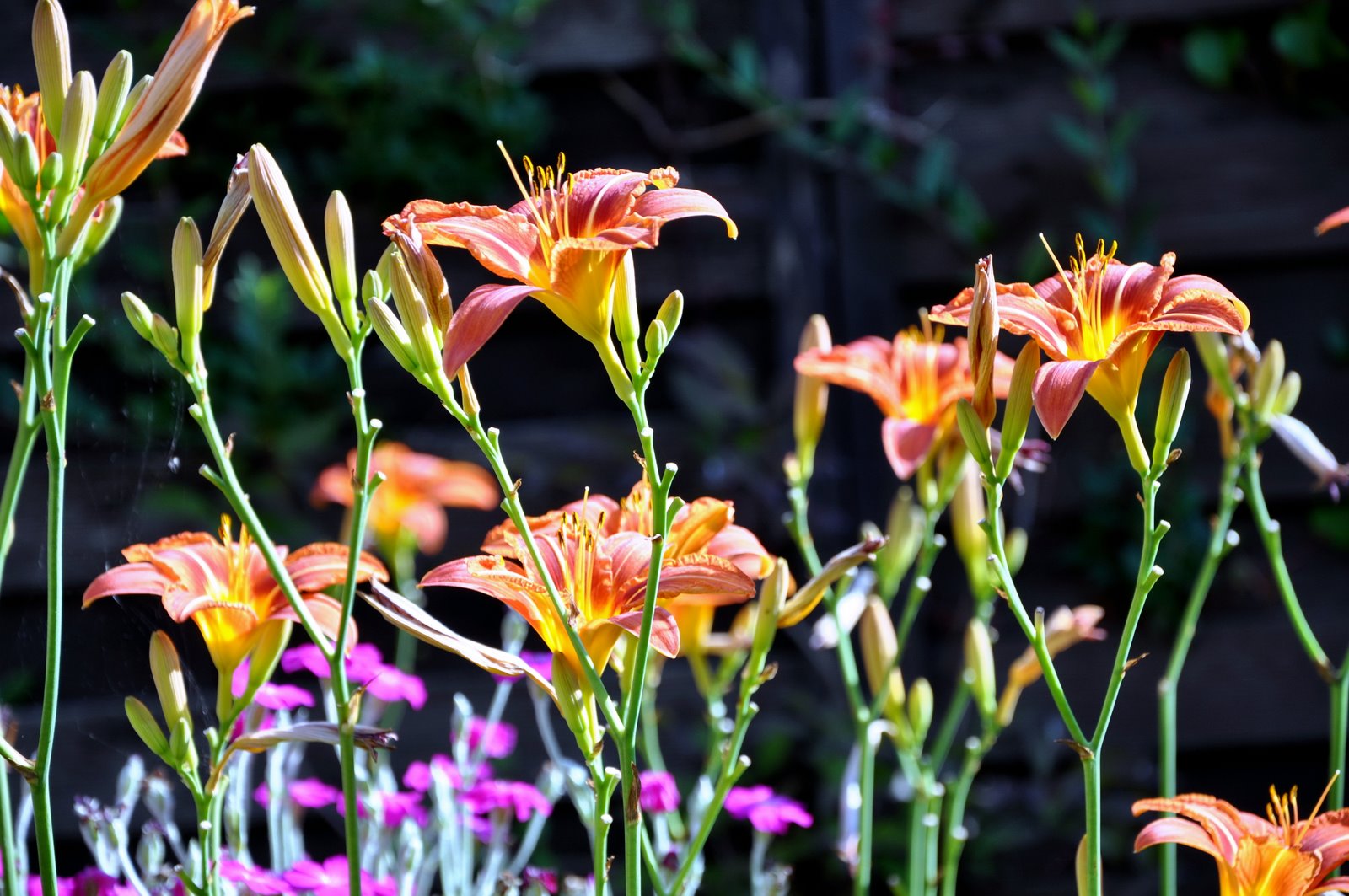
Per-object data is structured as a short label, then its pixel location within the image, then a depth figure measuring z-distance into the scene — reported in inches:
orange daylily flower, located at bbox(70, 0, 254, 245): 77.9
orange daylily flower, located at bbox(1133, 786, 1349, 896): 77.3
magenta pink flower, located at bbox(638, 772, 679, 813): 86.4
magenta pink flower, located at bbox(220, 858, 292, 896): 81.0
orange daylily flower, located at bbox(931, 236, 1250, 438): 76.6
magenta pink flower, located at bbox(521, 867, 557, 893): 80.9
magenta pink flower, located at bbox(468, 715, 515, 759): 89.6
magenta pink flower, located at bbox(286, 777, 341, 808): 86.7
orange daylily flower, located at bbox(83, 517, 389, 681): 79.2
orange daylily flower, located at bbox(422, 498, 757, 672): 76.4
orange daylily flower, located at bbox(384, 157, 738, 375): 76.1
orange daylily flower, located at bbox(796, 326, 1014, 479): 84.0
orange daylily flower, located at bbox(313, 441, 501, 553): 109.9
